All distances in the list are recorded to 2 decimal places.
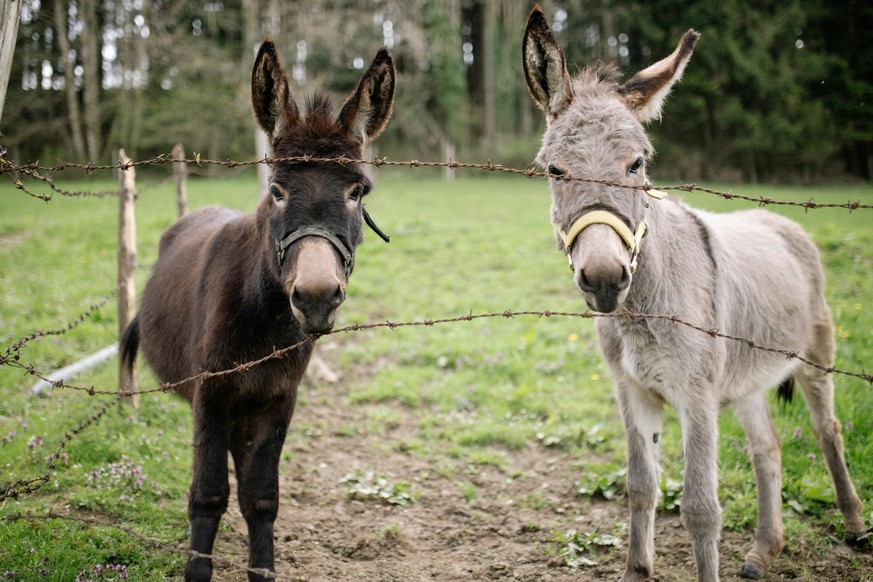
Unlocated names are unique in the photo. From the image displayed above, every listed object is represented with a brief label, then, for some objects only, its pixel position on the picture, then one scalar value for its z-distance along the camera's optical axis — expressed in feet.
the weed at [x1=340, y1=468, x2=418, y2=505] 14.49
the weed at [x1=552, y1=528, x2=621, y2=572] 11.94
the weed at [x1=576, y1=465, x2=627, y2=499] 14.47
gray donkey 8.56
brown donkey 8.43
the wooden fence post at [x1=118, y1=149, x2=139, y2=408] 18.56
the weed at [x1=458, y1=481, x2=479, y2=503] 14.70
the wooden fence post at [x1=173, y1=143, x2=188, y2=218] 22.30
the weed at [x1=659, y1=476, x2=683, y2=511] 13.51
